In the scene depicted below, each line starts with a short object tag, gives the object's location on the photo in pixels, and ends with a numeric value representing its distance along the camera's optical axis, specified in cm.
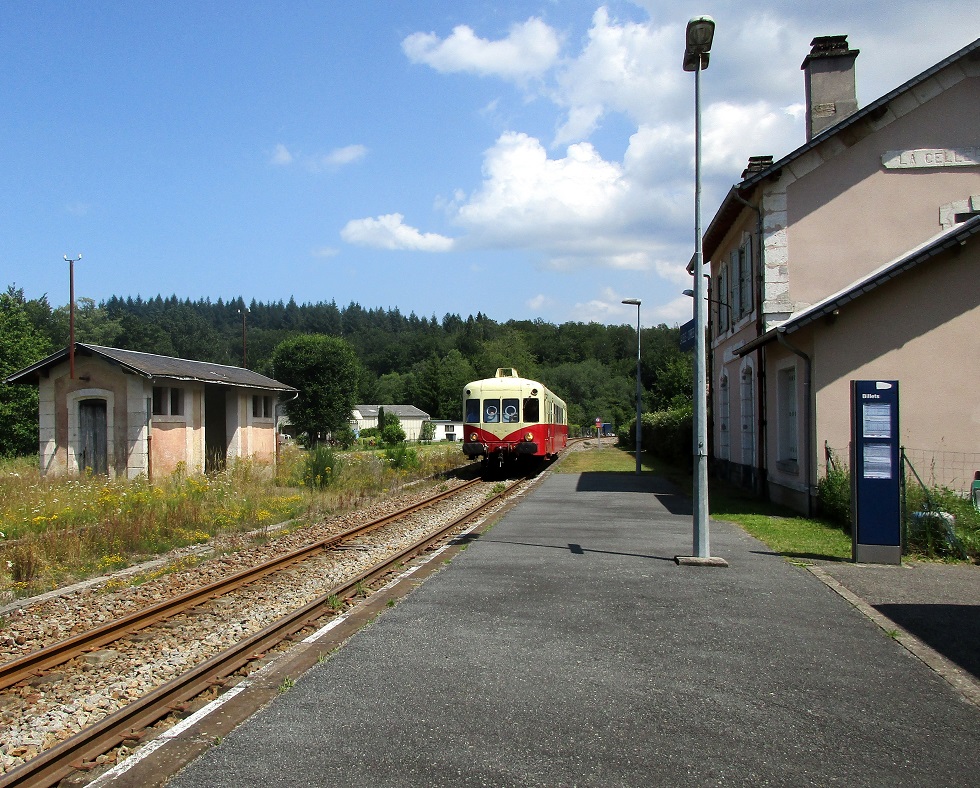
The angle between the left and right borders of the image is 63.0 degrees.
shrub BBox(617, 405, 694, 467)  3025
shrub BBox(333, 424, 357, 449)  6197
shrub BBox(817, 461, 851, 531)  1227
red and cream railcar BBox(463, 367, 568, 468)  2356
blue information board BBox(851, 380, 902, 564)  934
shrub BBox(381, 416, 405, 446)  6078
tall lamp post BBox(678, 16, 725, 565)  891
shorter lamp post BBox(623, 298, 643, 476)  2755
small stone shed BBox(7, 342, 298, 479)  1969
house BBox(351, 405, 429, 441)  9100
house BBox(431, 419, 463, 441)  9481
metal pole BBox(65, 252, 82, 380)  2362
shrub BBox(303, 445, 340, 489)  1927
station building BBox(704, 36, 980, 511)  1305
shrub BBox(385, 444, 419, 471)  2535
